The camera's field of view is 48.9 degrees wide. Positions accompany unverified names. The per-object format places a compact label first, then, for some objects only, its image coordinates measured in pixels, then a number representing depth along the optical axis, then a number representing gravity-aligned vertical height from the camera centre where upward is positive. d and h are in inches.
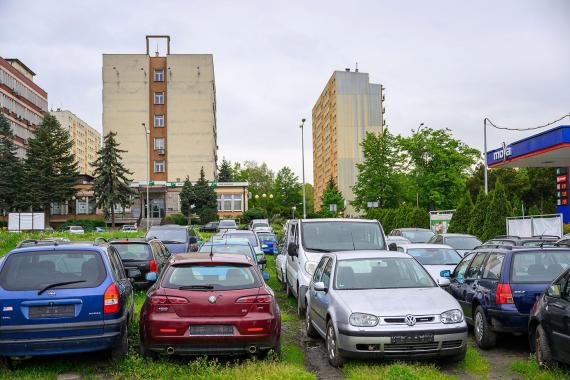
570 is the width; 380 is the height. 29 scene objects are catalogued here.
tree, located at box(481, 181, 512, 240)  1086.4 -13.9
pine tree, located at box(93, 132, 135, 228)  2743.6 +146.9
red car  299.6 -51.7
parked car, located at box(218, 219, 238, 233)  2031.3 -46.8
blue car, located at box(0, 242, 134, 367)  291.6 -42.5
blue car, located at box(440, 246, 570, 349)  344.5 -46.1
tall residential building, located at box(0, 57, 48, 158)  2918.3 +574.2
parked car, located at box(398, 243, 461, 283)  590.0 -46.8
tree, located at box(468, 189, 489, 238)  1123.3 -17.3
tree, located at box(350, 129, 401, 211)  2335.1 +127.4
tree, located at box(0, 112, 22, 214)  2711.6 +185.2
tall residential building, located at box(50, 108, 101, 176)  6254.9 +837.5
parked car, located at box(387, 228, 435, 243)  1125.8 -48.9
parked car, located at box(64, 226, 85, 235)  2468.8 -60.4
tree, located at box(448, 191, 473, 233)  1225.4 -18.5
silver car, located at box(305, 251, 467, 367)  299.4 -52.2
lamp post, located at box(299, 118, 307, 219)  2047.5 +256.9
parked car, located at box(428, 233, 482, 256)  813.2 -44.8
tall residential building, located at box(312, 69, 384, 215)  4266.7 +634.1
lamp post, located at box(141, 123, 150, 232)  3165.1 +248.5
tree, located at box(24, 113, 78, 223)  2827.3 +212.3
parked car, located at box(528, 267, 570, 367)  272.8 -53.8
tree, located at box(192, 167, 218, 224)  2992.1 +47.4
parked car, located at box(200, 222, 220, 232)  2393.0 -66.1
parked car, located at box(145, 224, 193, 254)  889.5 -37.4
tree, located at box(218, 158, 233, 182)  4928.6 +304.1
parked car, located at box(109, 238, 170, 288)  604.9 -43.7
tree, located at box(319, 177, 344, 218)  2979.8 +42.7
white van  527.8 -26.2
